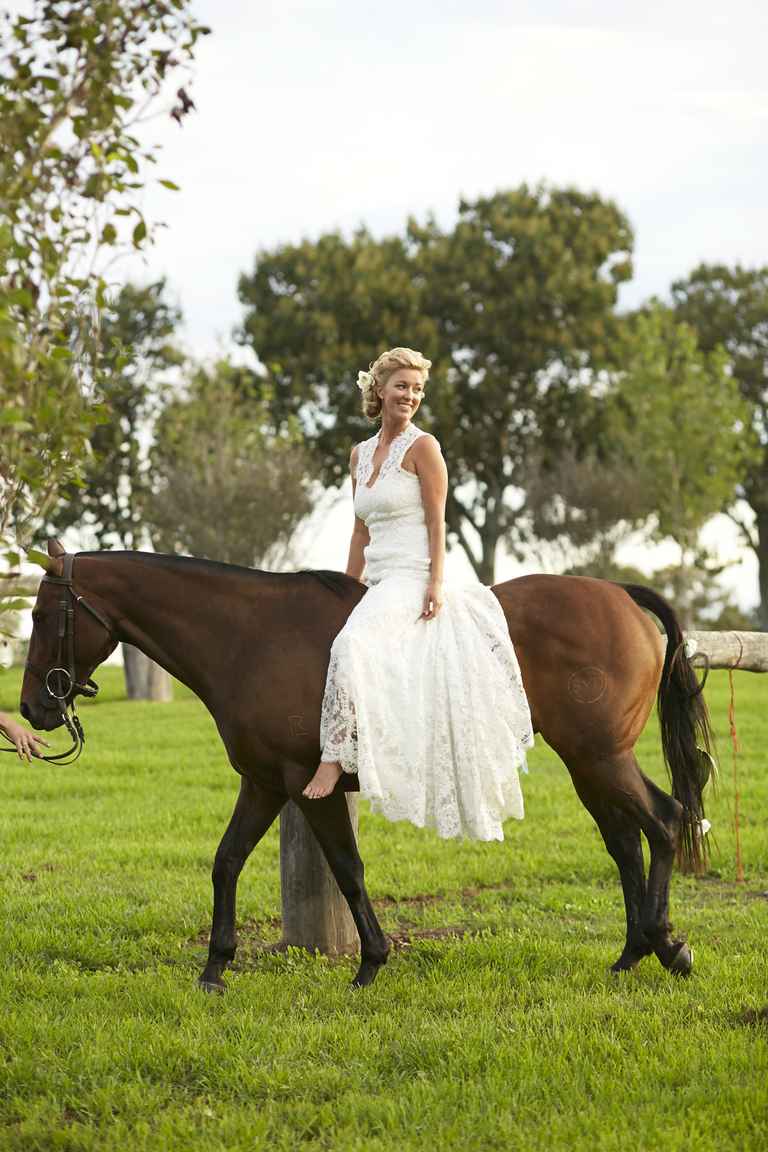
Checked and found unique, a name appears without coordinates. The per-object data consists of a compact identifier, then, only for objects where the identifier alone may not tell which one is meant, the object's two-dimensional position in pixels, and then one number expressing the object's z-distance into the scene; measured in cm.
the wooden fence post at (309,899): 683
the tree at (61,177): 397
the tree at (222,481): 3008
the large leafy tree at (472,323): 3894
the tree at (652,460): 3859
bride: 581
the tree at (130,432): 3256
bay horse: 598
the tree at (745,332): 4691
